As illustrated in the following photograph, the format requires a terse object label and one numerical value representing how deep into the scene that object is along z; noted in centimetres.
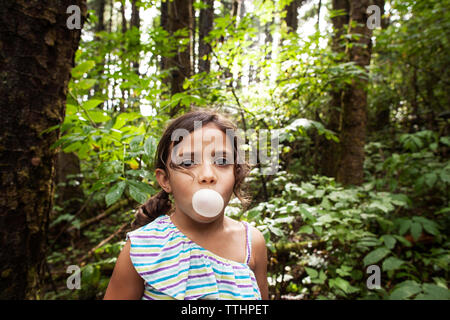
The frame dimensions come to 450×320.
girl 92
